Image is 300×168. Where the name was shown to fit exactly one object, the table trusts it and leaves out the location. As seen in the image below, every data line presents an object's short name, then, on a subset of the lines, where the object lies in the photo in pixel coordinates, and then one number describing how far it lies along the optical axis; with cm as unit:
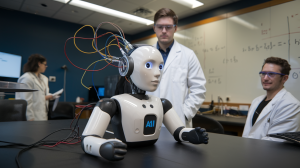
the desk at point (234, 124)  228
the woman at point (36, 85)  243
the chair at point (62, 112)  304
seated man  147
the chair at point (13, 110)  167
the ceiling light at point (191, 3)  330
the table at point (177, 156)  45
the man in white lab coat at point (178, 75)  141
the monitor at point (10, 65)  361
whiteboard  265
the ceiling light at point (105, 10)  345
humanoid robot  60
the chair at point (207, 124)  145
